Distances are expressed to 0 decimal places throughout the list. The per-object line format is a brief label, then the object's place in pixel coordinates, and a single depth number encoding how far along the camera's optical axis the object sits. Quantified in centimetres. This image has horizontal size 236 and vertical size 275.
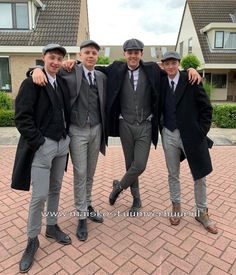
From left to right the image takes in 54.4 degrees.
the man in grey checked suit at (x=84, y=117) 247
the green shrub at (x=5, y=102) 851
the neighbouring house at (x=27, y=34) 1169
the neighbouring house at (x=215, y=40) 1669
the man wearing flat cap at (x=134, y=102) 267
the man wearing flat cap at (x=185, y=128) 259
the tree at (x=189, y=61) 1458
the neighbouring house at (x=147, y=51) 3405
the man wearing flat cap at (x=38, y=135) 208
